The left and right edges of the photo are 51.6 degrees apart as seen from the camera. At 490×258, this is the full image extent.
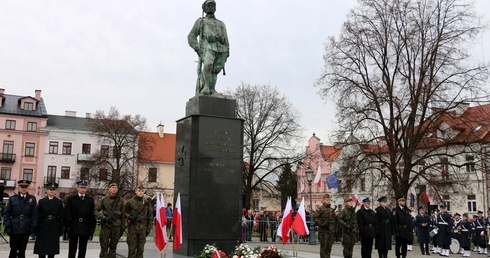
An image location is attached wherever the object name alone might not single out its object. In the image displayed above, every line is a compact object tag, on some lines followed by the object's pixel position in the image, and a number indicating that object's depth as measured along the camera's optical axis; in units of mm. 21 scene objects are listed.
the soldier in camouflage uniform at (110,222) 10383
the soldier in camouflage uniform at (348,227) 13070
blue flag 31031
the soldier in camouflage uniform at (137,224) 10680
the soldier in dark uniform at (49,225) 9938
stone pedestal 11891
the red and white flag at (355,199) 14117
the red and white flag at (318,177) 27138
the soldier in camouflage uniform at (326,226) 12992
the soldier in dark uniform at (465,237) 20938
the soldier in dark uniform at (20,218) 9781
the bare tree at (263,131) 41156
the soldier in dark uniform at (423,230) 20000
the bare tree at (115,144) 49125
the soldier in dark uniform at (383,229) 13398
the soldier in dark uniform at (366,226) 13023
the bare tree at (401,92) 26891
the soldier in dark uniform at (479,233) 22656
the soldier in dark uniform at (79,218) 10195
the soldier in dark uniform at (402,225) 13680
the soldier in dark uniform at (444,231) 20117
